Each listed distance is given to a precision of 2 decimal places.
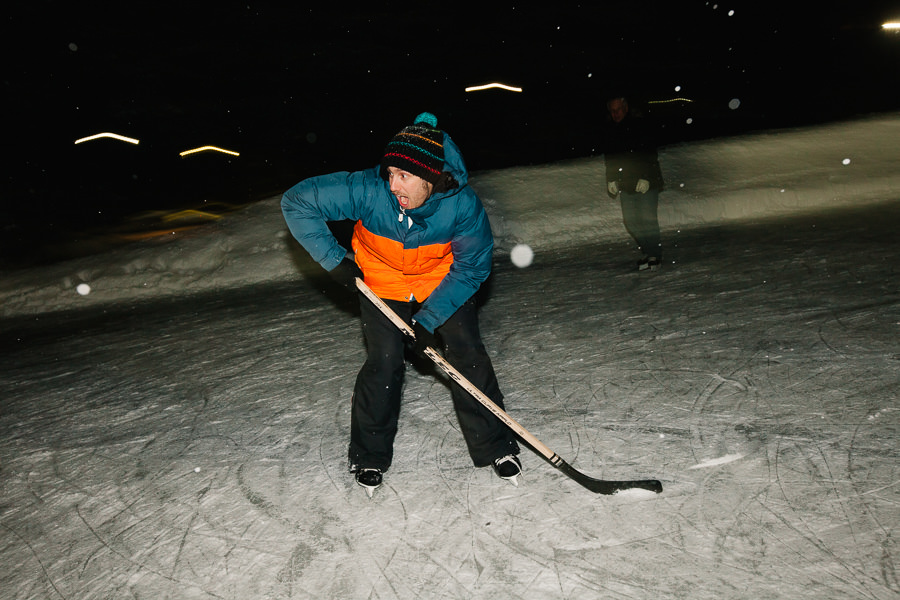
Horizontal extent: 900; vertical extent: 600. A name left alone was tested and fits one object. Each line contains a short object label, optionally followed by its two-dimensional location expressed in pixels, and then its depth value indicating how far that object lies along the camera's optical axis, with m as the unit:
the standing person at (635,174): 5.64
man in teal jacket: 2.16
